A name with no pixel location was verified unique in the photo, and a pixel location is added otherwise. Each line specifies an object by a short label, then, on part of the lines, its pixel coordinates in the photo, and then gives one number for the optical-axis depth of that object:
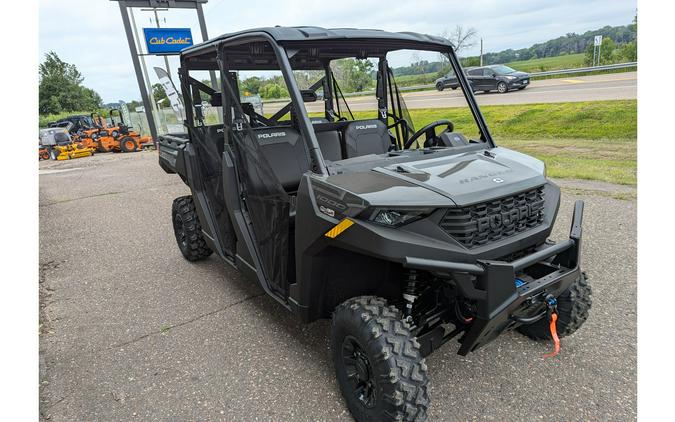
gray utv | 1.99
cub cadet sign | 14.46
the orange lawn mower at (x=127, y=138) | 17.42
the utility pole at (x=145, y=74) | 14.13
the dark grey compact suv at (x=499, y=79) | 17.33
